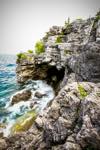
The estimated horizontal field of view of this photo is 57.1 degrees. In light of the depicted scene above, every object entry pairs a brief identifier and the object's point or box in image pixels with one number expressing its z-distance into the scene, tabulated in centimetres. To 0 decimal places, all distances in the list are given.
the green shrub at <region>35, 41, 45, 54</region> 2407
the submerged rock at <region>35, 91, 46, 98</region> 1737
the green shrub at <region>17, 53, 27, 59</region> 2239
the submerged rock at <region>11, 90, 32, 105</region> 1745
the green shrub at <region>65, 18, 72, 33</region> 2198
